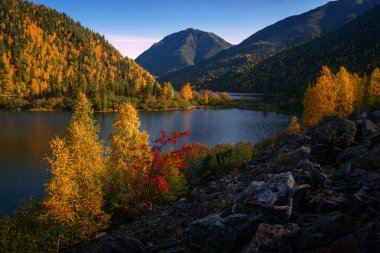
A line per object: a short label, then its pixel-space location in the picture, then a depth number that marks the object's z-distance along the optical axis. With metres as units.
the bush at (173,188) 33.66
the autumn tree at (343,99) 64.32
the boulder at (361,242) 8.58
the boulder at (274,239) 10.95
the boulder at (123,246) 18.13
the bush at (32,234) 24.86
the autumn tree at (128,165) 31.36
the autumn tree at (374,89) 75.68
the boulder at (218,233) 12.87
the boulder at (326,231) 10.37
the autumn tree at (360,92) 80.81
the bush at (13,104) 158.27
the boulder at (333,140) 23.73
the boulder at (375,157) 16.30
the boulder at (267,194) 14.19
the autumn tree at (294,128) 68.19
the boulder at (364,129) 24.20
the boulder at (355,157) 16.96
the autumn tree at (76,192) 26.31
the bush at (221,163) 43.94
